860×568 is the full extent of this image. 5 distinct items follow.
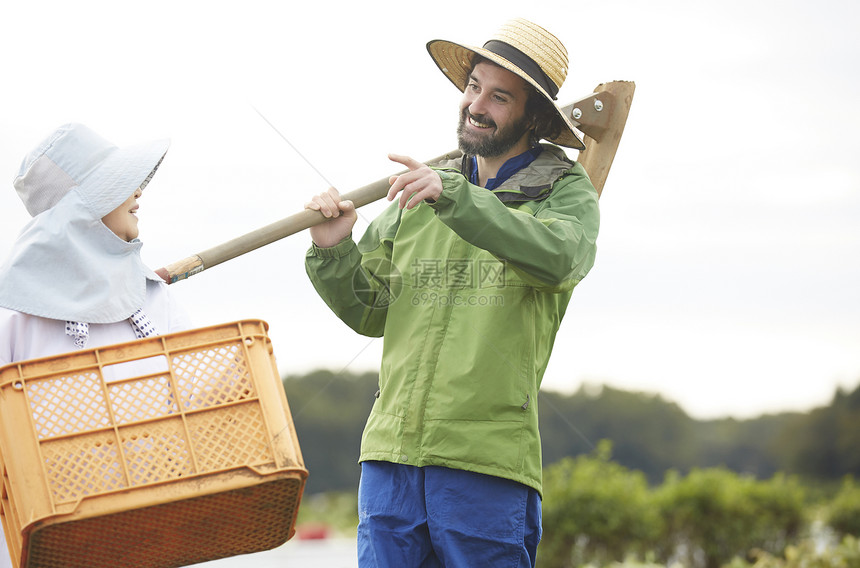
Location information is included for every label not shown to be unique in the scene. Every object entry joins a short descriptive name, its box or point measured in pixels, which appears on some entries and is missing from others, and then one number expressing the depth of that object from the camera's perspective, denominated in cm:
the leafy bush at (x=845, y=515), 1383
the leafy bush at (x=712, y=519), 1309
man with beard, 509
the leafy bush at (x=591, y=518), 1207
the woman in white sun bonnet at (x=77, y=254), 481
